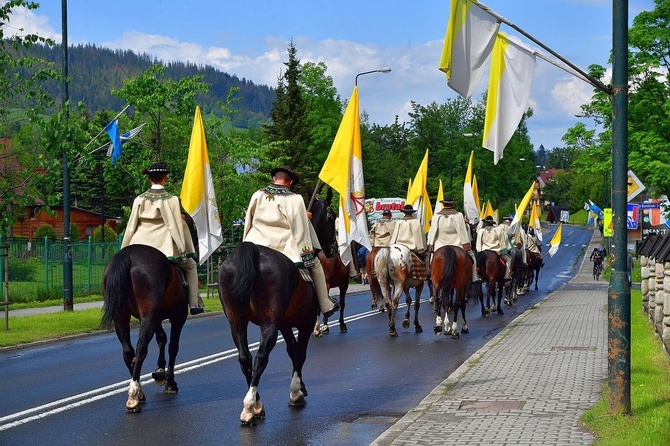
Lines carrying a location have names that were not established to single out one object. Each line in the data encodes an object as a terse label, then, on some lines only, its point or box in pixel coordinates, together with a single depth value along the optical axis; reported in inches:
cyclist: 2365.9
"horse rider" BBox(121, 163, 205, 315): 439.5
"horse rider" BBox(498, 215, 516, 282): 1095.5
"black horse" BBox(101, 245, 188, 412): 411.5
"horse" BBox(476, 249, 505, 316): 1028.7
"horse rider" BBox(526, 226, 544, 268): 1549.0
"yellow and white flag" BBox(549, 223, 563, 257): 1821.5
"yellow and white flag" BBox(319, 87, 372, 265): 677.9
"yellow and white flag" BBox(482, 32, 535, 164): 395.2
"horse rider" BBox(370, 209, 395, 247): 872.3
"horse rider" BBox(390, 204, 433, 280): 791.7
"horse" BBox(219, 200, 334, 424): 377.4
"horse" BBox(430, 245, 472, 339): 719.7
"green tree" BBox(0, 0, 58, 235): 748.0
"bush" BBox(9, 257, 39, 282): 1205.1
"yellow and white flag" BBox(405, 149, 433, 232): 1103.6
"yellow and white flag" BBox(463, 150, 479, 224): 1247.5
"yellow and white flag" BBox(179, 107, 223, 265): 732.0
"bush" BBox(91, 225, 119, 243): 2546.8
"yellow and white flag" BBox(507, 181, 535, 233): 1201.5
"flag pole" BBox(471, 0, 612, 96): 375.2
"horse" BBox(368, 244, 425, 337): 752.3
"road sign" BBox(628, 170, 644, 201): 756.0
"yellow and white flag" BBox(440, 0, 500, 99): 398.9
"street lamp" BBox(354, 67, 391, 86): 1829.7
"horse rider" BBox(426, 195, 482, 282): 738.2
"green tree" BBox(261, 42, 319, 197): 2625.5
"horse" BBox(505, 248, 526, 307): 1227.2
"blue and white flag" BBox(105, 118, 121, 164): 1211.9
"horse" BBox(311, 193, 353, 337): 602.5
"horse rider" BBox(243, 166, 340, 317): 401.4
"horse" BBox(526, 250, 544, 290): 1567.4
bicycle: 2365.9
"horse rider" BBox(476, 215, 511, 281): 1064.2
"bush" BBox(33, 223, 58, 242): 2549.2
